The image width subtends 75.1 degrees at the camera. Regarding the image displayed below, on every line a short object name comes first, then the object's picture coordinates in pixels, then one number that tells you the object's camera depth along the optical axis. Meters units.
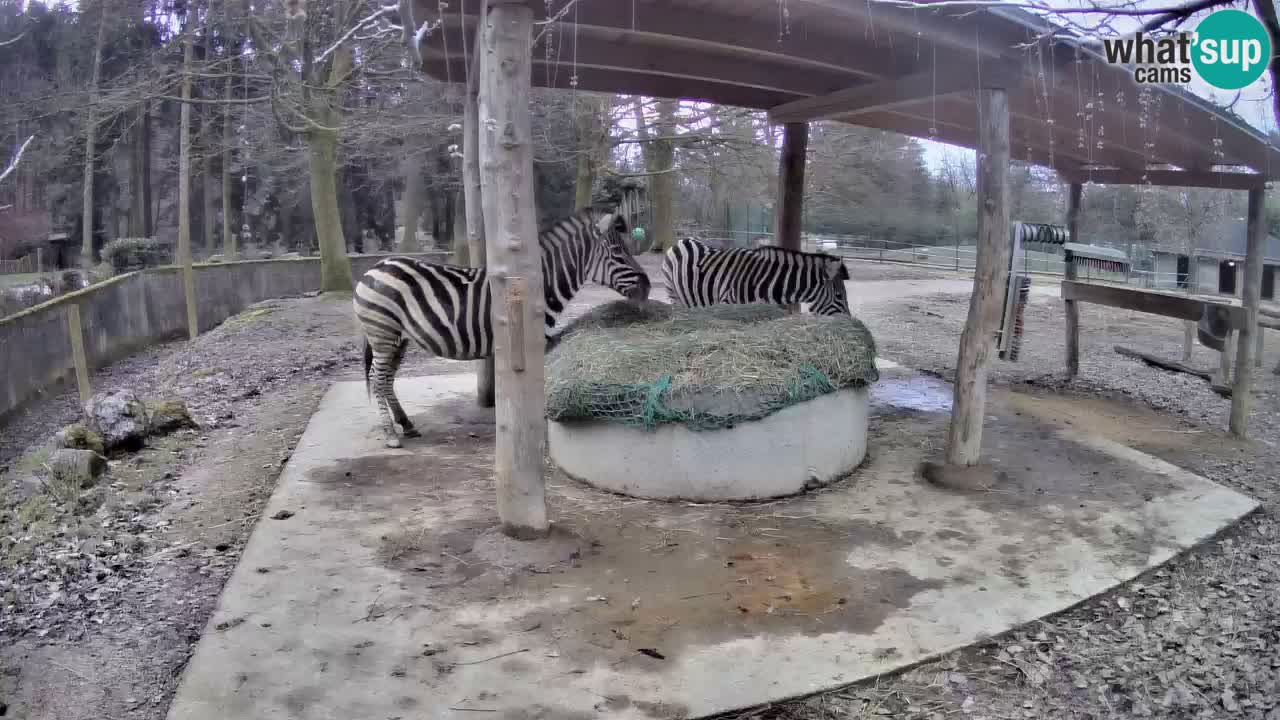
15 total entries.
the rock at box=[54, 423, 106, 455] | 6.40
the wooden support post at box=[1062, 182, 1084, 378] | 9.66
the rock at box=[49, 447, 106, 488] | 5.84
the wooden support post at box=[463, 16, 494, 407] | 7.15
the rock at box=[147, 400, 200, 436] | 7.25
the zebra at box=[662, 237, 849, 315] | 9.13
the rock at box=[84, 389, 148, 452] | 6.66
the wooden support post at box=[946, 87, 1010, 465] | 5.66
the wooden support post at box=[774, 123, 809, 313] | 9.30
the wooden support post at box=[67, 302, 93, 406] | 8.58
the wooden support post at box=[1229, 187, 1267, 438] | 7.10
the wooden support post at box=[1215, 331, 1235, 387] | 8.16
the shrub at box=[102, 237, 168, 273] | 18.52
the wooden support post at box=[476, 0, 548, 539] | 4.31
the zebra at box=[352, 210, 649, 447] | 6.70
